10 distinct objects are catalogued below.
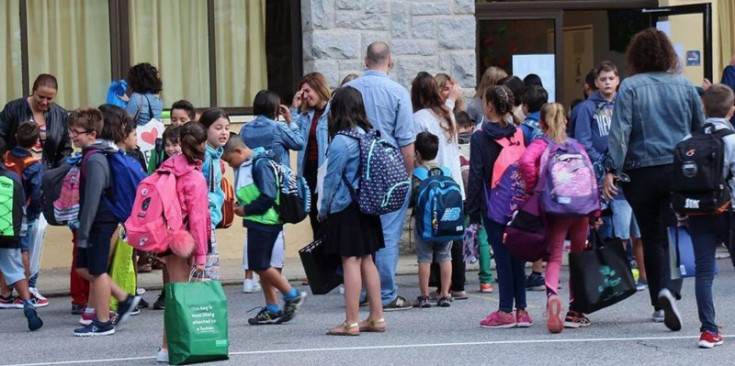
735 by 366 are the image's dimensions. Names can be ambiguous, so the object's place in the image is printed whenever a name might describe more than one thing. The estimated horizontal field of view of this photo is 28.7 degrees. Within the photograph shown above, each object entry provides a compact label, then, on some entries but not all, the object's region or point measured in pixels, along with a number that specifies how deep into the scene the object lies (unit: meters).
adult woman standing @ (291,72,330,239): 11.59
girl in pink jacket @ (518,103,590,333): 9.45
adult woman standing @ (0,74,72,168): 12.28
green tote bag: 8.41
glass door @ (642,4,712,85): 15.70
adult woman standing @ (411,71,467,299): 11.44
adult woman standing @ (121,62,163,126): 12.70
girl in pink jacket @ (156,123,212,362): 8.73
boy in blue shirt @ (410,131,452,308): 11.05
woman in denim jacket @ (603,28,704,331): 9.23
